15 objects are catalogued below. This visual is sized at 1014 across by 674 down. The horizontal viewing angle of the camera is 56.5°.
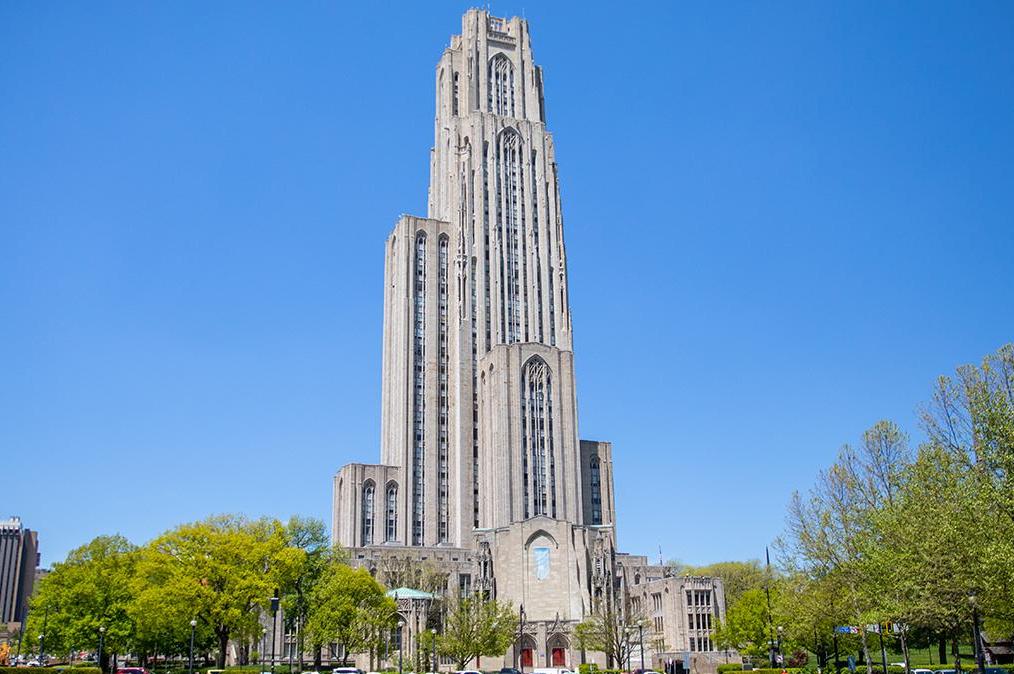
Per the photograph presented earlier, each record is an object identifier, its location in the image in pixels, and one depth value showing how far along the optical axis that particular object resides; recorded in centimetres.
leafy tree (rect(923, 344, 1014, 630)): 3644
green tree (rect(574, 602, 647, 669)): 8544
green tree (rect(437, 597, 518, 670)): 7838
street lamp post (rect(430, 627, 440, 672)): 7421
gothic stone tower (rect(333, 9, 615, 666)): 10938
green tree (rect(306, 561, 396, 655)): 7494
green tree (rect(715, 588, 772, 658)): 8950
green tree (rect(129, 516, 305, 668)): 6378
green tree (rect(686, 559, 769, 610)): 13525
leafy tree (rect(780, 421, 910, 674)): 5309
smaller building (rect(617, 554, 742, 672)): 9944
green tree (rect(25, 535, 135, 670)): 7244
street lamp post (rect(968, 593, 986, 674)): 4075
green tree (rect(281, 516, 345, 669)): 7796
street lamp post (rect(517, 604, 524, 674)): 10078
